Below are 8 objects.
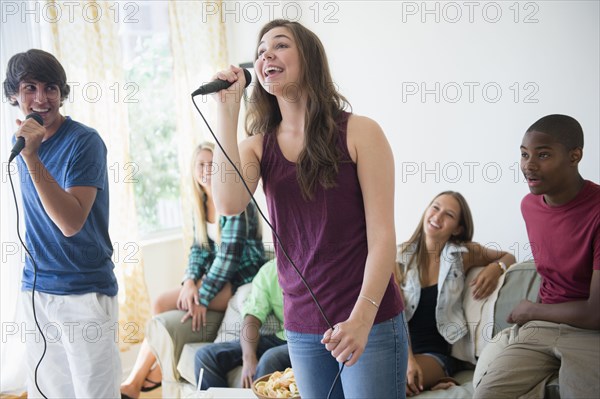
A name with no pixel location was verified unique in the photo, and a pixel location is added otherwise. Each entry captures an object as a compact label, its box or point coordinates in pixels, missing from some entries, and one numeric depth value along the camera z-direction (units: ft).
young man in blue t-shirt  6.12
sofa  8.03
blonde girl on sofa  10.03
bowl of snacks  6.72
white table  7.28
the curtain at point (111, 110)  11.10
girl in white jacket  8.38
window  12.79
